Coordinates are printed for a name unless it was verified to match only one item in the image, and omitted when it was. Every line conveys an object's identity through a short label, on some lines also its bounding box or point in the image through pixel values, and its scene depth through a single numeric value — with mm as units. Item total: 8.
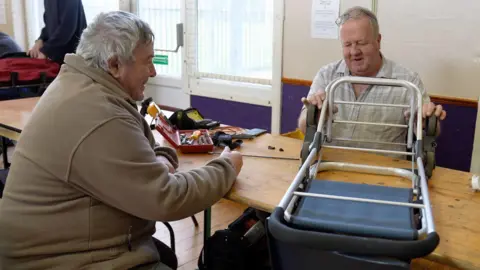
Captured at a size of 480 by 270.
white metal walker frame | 1303
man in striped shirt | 2162
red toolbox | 1919
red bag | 3498
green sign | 4539
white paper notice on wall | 3109
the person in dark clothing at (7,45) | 4692
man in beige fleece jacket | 1253
